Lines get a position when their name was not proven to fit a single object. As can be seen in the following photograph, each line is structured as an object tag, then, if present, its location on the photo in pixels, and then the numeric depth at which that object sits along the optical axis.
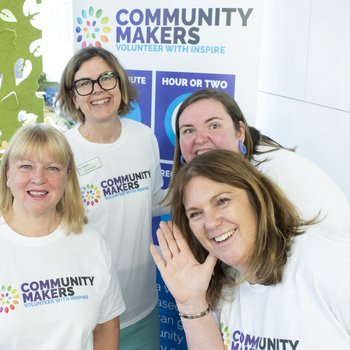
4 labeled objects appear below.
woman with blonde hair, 1.57
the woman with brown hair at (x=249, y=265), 1.38
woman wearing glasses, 2.16
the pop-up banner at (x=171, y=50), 2.74
